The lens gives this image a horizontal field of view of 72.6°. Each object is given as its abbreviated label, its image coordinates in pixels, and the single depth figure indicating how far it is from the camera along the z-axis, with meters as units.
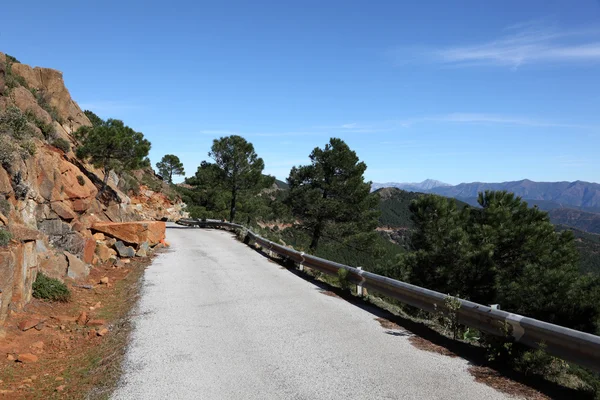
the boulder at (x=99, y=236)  14.60
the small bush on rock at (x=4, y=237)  6.98
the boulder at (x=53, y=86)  28.59
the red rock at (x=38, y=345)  6.32
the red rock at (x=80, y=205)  14.26
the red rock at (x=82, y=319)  7.71
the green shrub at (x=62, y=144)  18.38
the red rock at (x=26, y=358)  5.79
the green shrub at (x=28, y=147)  11.20
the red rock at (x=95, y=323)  7.71
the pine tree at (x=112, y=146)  20.36
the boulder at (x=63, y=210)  12.75
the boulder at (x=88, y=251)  12.45
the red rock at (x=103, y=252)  13.60
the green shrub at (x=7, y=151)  9.54
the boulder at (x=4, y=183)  9.30
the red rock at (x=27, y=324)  6.74
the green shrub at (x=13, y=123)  10.85
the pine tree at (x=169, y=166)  69.56
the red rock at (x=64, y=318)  7.69
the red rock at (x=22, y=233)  7.78
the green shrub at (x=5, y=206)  8.42
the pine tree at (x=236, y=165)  36.19
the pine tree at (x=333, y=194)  27.83
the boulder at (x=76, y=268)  10.55
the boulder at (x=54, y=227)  11.65
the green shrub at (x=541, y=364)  5.05
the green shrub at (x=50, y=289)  8.26
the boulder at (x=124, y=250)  14.91
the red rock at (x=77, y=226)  13.06
